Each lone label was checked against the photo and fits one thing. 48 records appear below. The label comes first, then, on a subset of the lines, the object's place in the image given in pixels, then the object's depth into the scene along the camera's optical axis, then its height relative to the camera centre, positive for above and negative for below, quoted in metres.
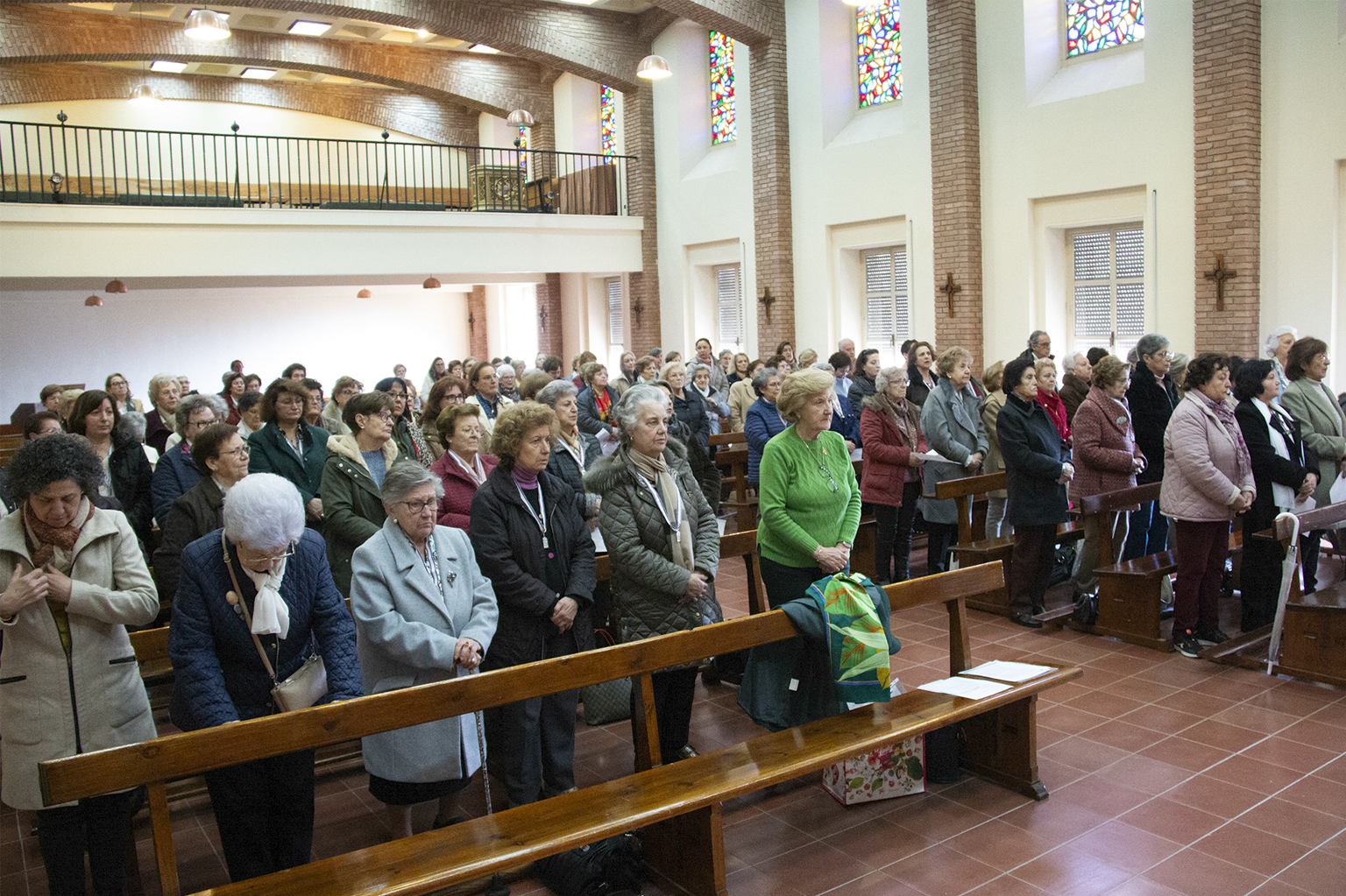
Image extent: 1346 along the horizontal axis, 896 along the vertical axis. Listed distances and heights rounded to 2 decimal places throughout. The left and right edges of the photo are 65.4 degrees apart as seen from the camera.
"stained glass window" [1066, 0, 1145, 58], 10.82 +3.24
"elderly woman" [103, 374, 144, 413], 8.53 -0.09
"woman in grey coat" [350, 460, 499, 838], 3.49 -0.90
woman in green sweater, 4.45 -0.63
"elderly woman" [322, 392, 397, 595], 4.64 -0.59
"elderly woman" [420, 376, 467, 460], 5.87 -0.22
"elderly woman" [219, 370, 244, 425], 10.69 -0.14
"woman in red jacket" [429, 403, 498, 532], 4.73 -0.47
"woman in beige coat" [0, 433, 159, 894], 3.11 -0.78
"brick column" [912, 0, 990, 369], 11.82 +2.08
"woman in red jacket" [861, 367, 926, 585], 6.80 -0.71
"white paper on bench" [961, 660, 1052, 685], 4.24 -1.37
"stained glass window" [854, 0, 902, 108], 13.32 +3.75
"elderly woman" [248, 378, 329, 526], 5.28 -0.38
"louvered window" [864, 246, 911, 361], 13.73 +0.57
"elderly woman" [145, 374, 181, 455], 7.31 -0.18
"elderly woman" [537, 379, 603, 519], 4.80 -0.45
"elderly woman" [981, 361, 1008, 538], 7.05 -0.72
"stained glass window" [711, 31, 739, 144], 16.12 +4.04
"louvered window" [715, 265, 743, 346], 16.66 +0.77
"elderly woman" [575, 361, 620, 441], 8.16 -0.37
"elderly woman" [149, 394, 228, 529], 5.18 -0.51
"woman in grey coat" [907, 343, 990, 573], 7.03 -0.62
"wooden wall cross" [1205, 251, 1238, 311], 9.57 +0.47
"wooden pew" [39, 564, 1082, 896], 2.84 -1.41
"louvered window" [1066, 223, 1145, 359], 10.95 +0.48
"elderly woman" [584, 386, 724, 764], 4.09 -0.75
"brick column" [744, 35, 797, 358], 14.45 +2.20
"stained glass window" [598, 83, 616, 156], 19.00 +4.35
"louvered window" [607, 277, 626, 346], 19.73 +0.81
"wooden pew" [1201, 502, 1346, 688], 5.09 -1.55
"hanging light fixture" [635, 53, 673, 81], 13.69 +3.75
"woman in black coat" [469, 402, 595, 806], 3.86 -0.83
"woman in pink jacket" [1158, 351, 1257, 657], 5.52 -0.85
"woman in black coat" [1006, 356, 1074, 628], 6.14 -0.77
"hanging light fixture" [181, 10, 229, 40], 12.28 +4.09
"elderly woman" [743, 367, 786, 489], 7.70 -0.52
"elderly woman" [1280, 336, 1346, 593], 6.21 -0.53
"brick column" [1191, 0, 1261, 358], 9.41 +1.61
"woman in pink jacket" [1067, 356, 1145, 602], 6.30 -0.69
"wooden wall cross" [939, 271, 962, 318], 12.12 +0.59
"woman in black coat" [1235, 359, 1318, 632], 5.85 -0.84
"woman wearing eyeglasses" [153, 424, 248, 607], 4.14 -0.50
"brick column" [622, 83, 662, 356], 17.22 +2.65
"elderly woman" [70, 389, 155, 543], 5.73 -0.56
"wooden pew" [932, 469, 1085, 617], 6.60 -1.31
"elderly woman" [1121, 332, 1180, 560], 6.80 -0.59
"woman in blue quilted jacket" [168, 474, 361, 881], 3.03 -0.81
